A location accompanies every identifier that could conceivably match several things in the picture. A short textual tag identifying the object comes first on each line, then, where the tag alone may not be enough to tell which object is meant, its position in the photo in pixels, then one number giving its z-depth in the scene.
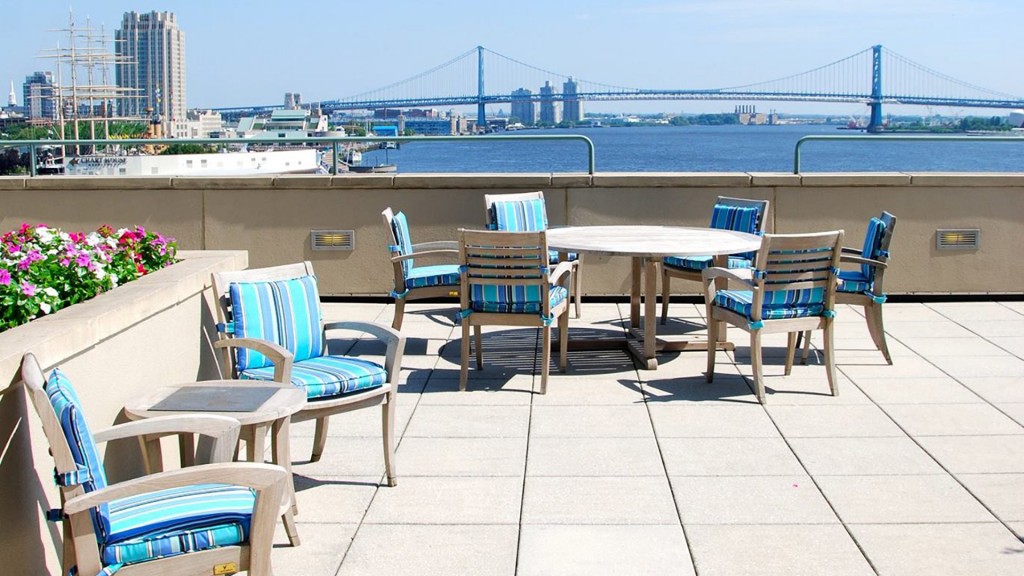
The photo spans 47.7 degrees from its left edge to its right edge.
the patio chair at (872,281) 6.49
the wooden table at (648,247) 6.41
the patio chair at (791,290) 5.70
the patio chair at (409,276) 6.96
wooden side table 3.56
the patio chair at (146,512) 2.78
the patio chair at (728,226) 7.38
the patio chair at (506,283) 5.93
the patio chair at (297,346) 4.21
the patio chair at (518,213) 7.66
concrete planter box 2.99
